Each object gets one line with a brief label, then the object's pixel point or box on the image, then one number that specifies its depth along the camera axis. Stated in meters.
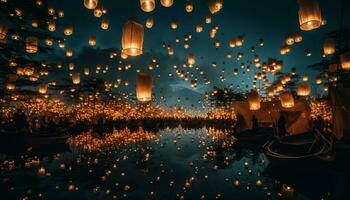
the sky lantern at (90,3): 7.23
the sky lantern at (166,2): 6.67
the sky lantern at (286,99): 15.62
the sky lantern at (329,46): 11.84
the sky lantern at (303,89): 16.11
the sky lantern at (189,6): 9.73
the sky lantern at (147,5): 6.00
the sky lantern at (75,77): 20.13
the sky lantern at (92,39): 12.35
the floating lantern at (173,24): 11.44
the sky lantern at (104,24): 10.97
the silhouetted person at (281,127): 15.92
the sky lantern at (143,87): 7.59
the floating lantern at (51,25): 12.07
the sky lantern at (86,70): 20.48
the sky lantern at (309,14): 6.67
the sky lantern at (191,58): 13.53
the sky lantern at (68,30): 11.69
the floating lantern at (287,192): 7.31
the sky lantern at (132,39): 6.72
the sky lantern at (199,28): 11.72
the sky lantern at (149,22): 11.23
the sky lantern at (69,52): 15.46
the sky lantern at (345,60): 11.10
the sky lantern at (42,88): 20.35
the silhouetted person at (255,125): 19.81
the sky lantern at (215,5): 8.18
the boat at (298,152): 9.98
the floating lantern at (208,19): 11.12
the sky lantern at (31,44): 13.69
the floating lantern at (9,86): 17.84
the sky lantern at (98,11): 9.56
